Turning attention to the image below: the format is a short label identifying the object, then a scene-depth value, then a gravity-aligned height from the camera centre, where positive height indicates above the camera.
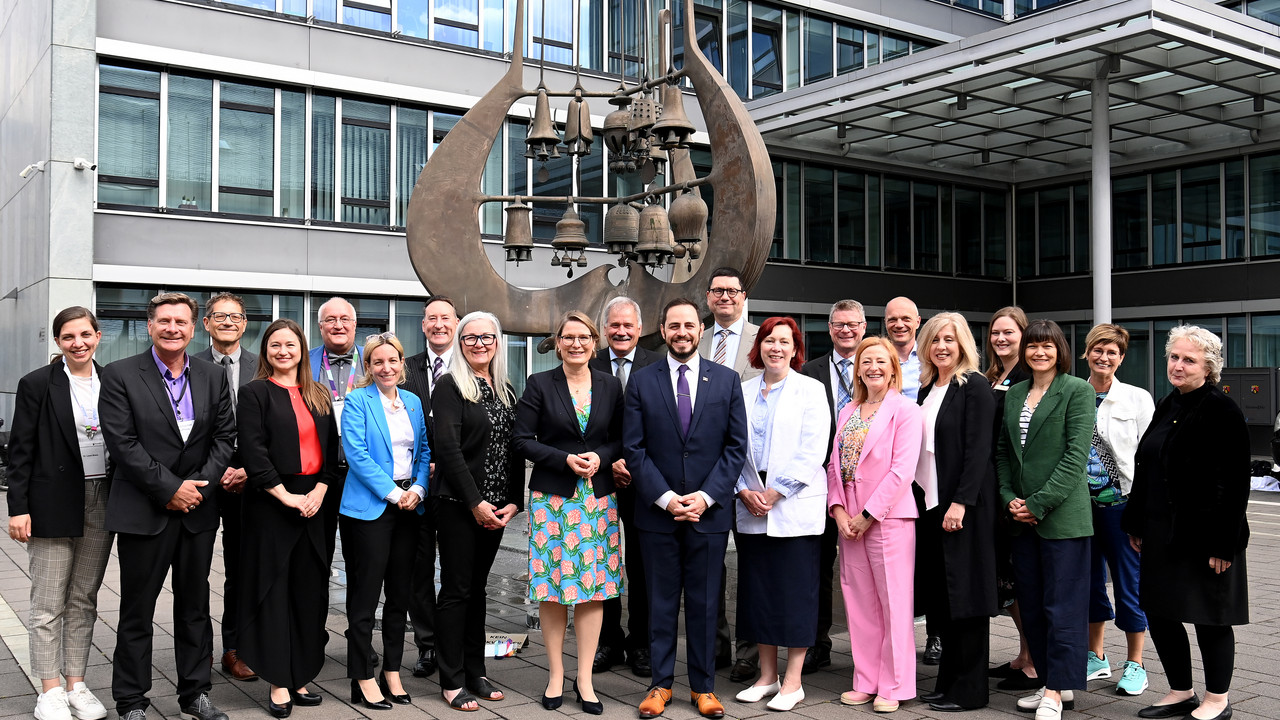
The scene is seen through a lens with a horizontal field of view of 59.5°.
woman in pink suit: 5.33 -0.69
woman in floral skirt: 5.29 -0.57
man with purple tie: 5.26 -0.51
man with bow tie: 6.24 +0.16
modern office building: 16.89 +4.61
